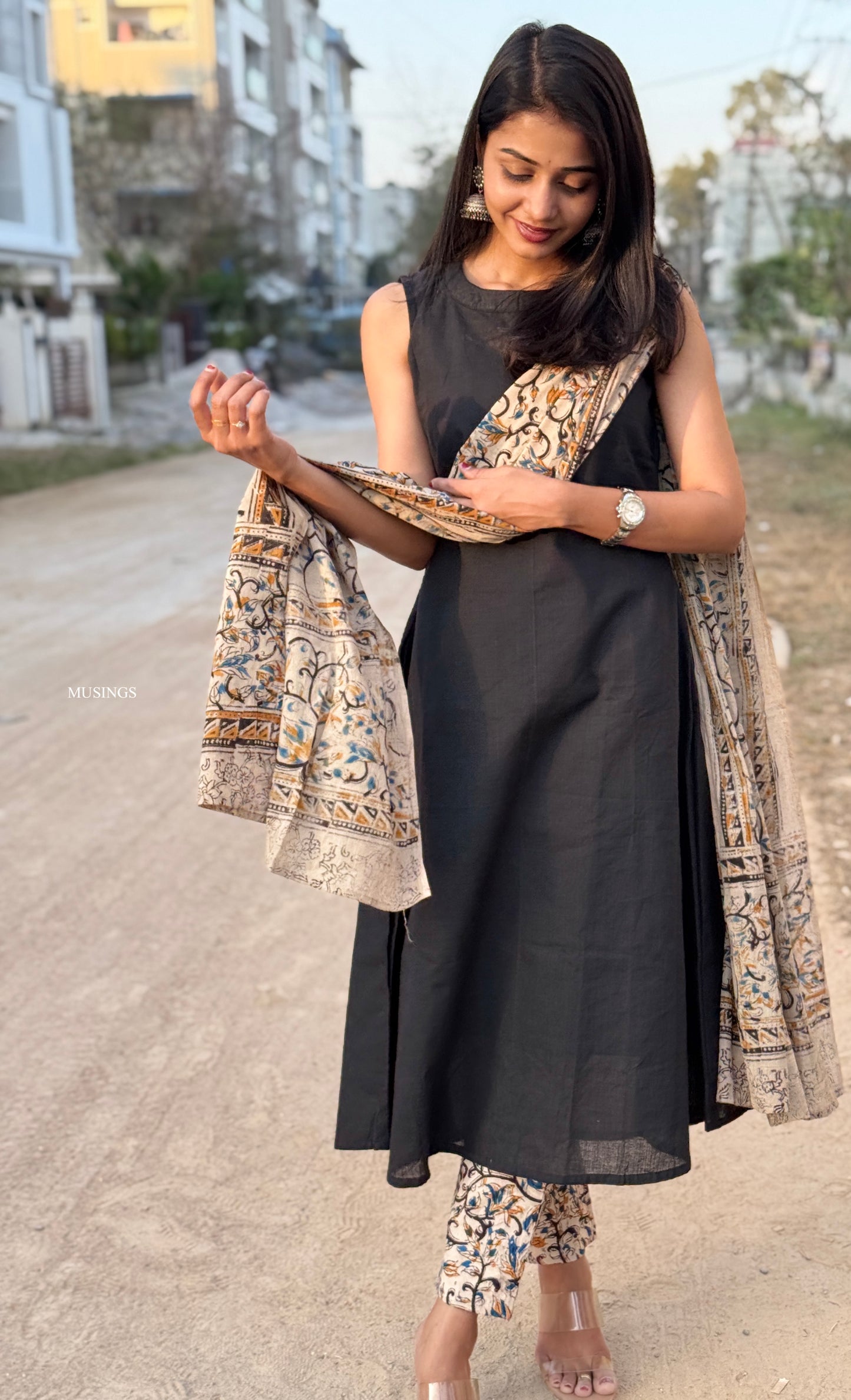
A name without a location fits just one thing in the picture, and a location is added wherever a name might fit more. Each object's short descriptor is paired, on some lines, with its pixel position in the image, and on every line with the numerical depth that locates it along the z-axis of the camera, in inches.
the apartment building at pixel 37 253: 818.8
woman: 72.1
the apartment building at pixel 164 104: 1347.2
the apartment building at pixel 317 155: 1758.1
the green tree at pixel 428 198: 1508.4
